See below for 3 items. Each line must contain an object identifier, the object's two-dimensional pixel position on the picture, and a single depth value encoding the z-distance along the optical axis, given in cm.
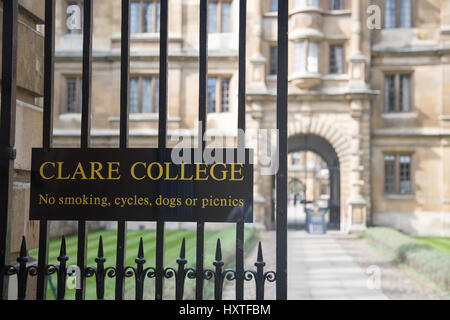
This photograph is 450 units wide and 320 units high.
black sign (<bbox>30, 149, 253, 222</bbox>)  257
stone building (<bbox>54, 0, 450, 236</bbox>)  1748
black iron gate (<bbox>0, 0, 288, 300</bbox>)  259
